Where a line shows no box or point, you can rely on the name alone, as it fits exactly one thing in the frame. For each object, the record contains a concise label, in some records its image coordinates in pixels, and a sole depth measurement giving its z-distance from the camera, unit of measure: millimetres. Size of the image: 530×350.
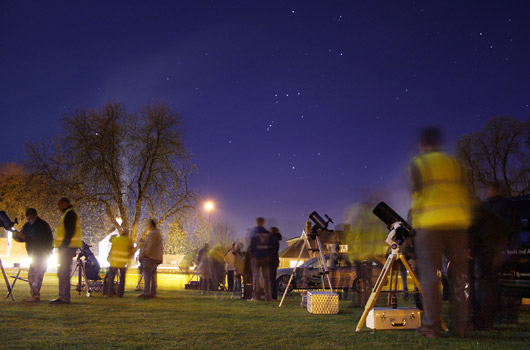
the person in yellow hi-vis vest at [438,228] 5055
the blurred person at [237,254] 14088
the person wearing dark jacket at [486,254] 6117
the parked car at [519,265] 7961
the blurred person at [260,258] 11586
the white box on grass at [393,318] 5723
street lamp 28922
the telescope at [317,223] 8990
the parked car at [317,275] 14992
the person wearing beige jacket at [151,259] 11445
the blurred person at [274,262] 12434
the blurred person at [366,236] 9601
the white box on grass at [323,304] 8180
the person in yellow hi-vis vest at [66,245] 9070
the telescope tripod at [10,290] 9405
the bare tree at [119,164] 25516
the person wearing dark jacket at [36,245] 9374
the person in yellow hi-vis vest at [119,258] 11992
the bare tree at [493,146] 33094
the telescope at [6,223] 9227
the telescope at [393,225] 5660
